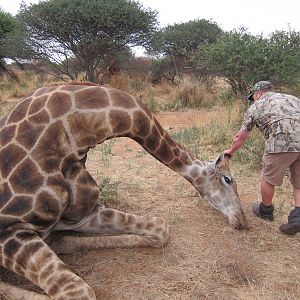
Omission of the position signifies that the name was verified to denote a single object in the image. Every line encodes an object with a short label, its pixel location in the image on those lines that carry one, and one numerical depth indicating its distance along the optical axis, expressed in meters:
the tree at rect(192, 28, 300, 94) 9.88
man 3.80
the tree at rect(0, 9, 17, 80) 14.20
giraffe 2.78
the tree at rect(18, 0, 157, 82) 12.27
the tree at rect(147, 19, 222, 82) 17.84
